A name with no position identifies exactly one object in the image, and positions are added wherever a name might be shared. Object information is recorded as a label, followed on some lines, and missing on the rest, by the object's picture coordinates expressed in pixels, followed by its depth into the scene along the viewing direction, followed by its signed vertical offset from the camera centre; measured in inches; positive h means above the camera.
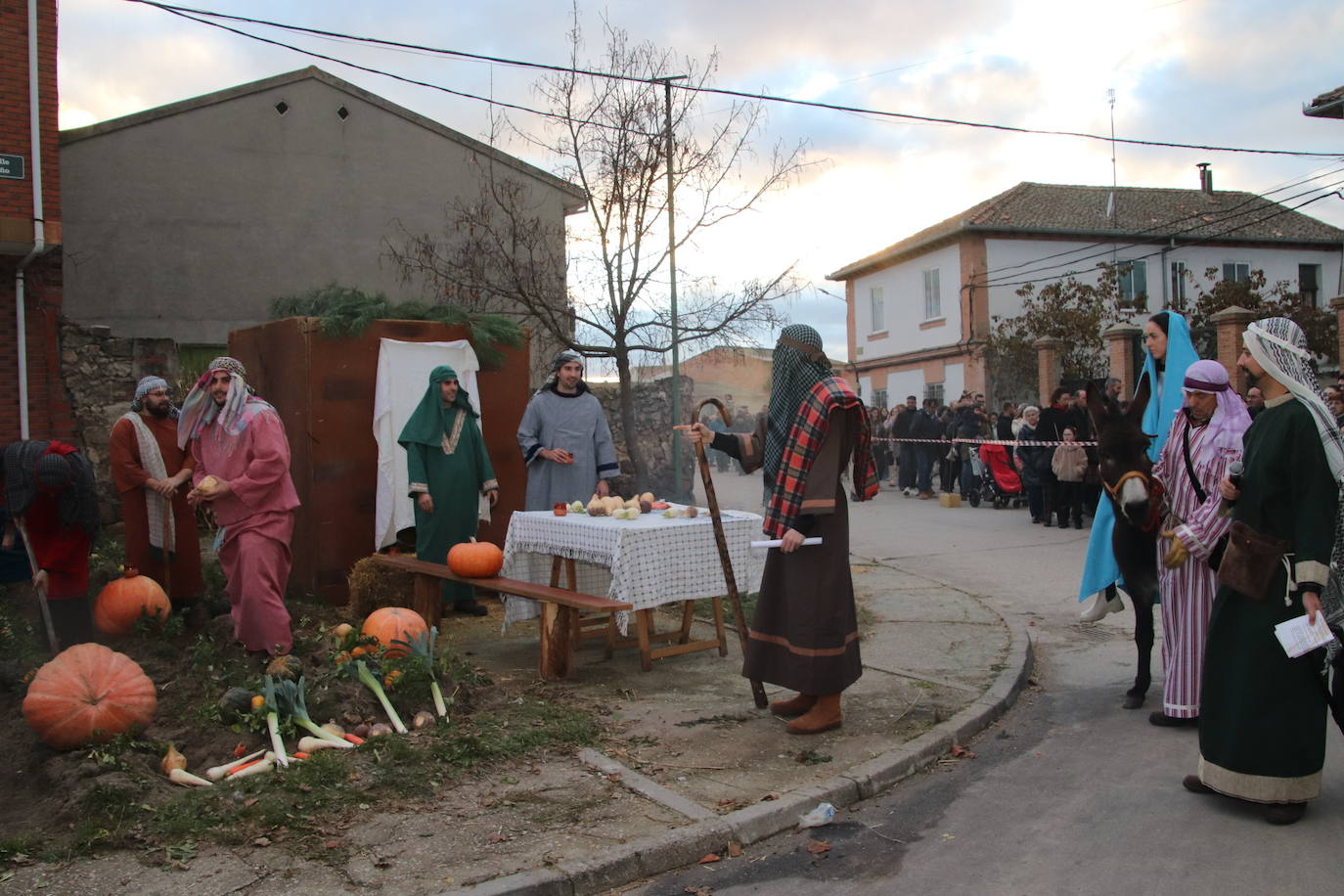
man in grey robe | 338.3 +3.4
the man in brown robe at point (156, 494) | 307.3 -11.0
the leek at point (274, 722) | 190.7 -50.3
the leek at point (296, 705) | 200.7 -48.7
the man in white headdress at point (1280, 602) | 160.1 -26.5
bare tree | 450.0 +90.1
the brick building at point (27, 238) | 512.7 +106.7
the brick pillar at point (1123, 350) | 788.6 +64.5
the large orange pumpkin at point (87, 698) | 185.6 -43.3
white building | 1266.0 +223.9
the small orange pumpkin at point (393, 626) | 246.1 -41.4
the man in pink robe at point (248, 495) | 246.5 -9.5
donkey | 224.1 -14.2
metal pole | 449.1 +42.9
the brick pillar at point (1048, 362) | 949.6 +67.5
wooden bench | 248.2 -39.5
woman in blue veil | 242.1 +6.4
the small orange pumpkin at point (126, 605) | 278.5 -39.1
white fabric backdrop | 356.8 +13.4
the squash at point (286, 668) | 218.4 -45.0
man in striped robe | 191.2 -16.1
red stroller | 673.0 -23.3
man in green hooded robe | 330.3 -5.4
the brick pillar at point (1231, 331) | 738.2 +73.4
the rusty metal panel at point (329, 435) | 350.0 +5.7
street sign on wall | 514.9 +142.4
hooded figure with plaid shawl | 209.3 -16.8
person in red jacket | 247.1 -14.4
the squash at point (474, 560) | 281.1 -29.5
